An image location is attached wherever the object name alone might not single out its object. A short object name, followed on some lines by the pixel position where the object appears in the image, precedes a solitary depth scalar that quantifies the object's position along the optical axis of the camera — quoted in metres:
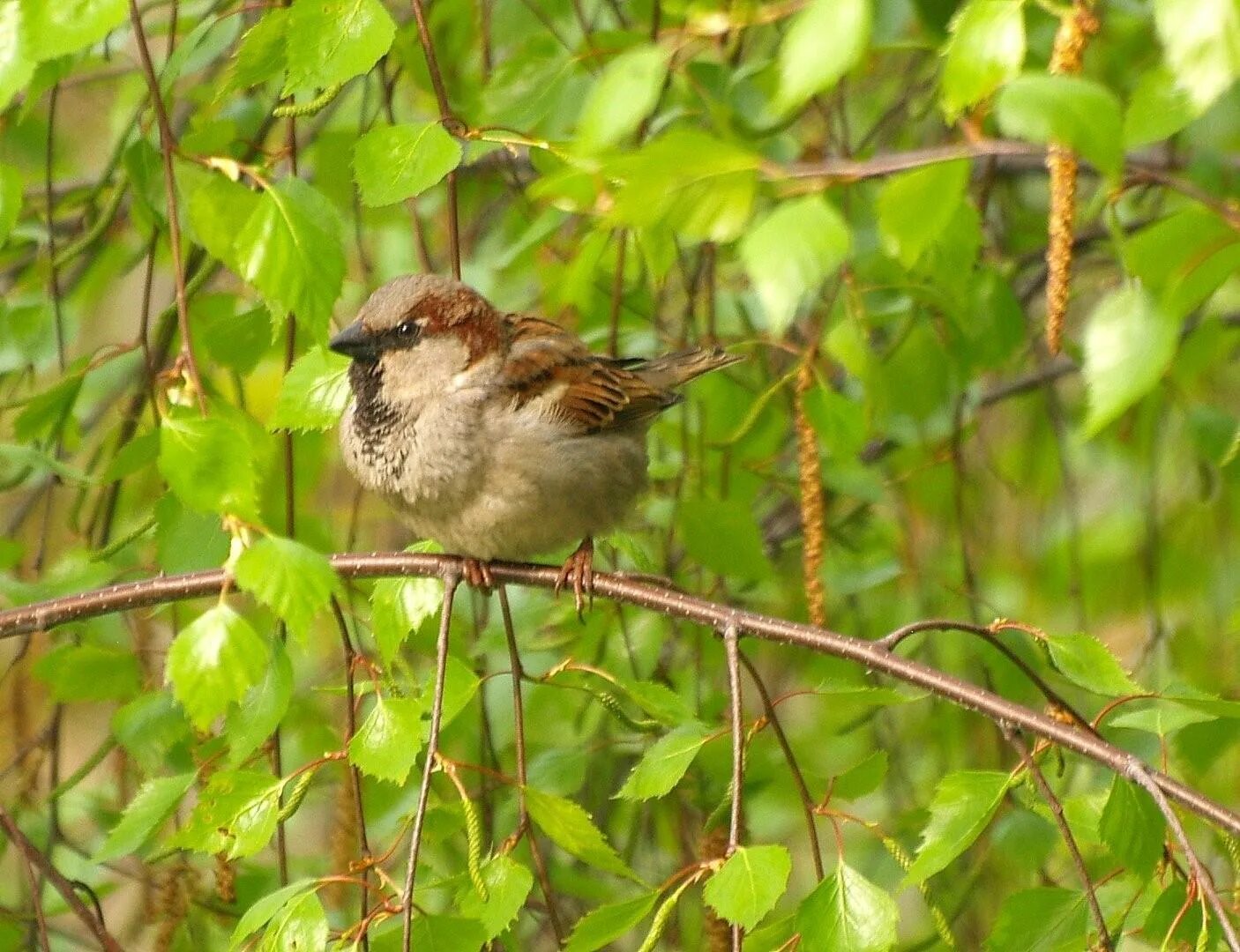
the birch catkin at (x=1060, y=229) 6.69
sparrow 6.84
